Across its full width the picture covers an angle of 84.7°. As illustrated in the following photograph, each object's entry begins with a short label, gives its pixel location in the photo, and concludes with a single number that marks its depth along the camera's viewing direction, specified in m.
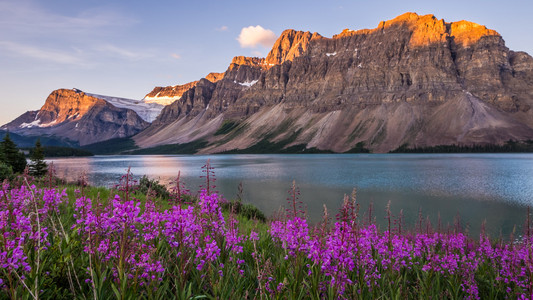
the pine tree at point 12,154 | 39.31
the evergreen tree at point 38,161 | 41.41
